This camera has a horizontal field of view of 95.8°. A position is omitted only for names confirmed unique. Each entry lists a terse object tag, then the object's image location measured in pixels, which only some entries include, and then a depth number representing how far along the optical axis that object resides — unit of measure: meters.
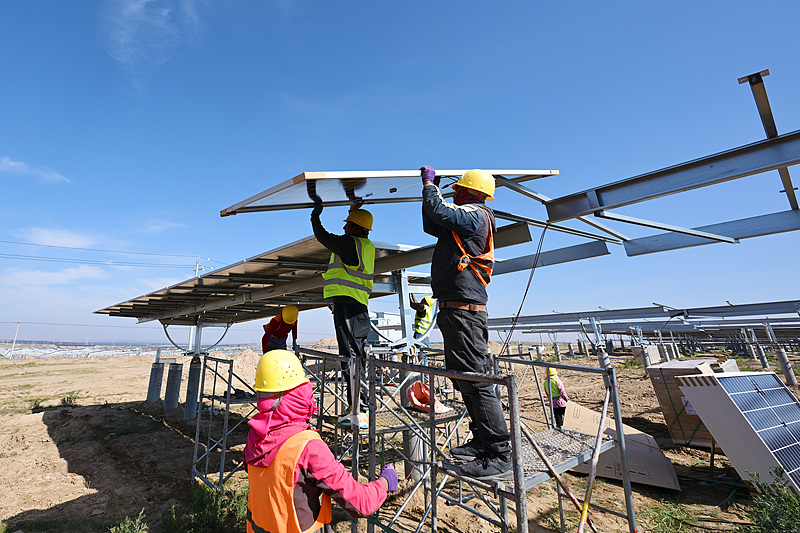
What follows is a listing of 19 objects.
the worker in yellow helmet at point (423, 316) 9.42
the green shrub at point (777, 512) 4.20
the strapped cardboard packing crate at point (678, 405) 8.06
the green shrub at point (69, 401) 13.57
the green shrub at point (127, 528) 4.27
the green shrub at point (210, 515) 5.06
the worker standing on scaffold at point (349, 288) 4.38
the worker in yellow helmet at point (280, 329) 7.46
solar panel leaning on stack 5.34
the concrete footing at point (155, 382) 14.68
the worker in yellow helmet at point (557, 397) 8.42
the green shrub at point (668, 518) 5.04
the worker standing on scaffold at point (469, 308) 2.68
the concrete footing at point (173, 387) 13.21
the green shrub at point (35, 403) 13.23
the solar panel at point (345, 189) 3.44
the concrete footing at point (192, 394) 11.71
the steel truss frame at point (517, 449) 2.16
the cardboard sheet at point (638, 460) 6.28
